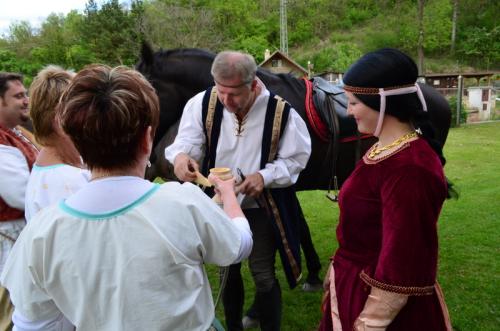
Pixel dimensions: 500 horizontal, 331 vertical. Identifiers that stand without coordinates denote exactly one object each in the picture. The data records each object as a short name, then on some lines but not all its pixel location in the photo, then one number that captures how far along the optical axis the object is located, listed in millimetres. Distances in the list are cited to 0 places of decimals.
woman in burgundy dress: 1361
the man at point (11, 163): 1835
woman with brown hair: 1056
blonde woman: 1562
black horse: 3352
